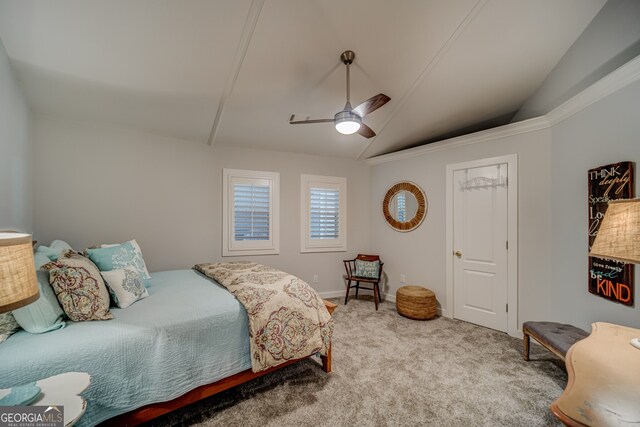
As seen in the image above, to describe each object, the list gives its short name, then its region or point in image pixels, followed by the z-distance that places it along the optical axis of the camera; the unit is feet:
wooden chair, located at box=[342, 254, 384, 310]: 13.33
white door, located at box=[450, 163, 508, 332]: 10.67
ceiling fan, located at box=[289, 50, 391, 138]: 7.71
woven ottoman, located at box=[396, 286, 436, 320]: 11.61
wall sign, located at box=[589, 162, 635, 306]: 6.54
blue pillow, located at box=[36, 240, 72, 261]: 6.59
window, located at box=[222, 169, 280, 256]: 12.82
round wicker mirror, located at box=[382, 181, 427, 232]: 13.29
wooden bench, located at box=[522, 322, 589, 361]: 6.75
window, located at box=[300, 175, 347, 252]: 14.60
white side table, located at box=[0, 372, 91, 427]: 3.13
